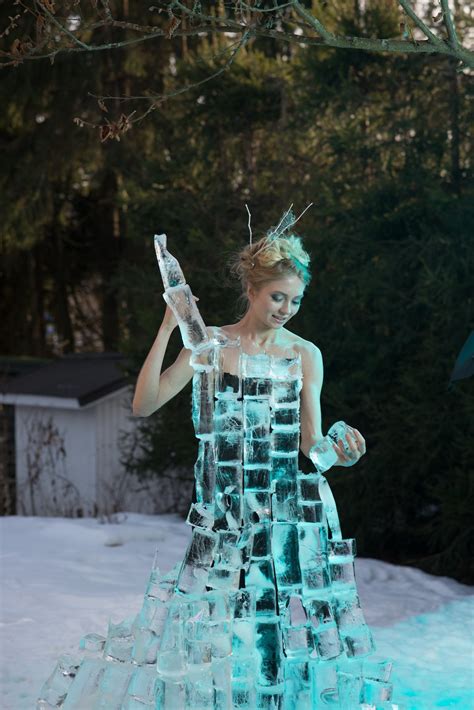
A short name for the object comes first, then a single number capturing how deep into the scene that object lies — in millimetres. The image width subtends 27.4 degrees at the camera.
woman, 3260
